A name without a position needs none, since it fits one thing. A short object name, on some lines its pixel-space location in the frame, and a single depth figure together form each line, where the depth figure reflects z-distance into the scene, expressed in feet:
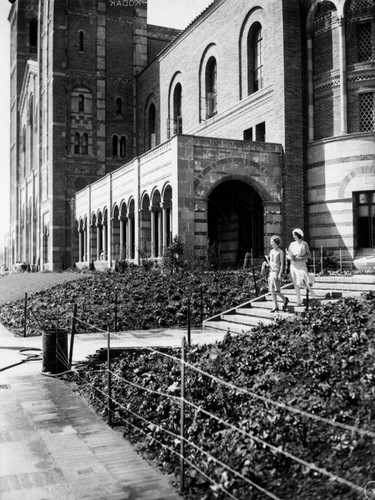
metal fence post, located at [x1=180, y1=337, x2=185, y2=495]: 16.12
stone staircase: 44.04
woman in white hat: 41.50
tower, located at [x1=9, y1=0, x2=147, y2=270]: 153.17
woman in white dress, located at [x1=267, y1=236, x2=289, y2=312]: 42.47
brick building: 81.04
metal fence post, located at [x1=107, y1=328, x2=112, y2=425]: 22.71
